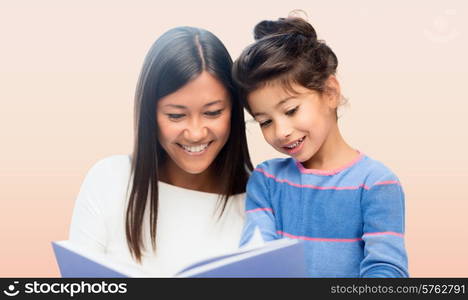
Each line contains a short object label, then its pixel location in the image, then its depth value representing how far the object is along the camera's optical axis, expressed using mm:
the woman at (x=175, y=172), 2271
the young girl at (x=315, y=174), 2026
